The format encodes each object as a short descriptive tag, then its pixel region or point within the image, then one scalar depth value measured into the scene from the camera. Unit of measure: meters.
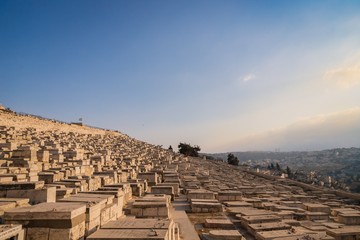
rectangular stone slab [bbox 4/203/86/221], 4.39
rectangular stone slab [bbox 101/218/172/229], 4.63
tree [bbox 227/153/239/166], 51.69
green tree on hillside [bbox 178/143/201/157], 54.25
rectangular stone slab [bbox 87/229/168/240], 4.02
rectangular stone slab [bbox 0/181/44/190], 6.03
